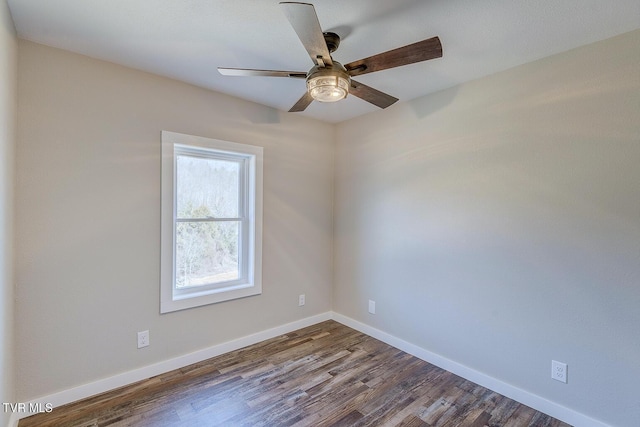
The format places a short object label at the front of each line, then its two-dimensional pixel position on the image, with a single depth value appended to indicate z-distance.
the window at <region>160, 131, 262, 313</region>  2.48
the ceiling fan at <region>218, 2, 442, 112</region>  1.25
